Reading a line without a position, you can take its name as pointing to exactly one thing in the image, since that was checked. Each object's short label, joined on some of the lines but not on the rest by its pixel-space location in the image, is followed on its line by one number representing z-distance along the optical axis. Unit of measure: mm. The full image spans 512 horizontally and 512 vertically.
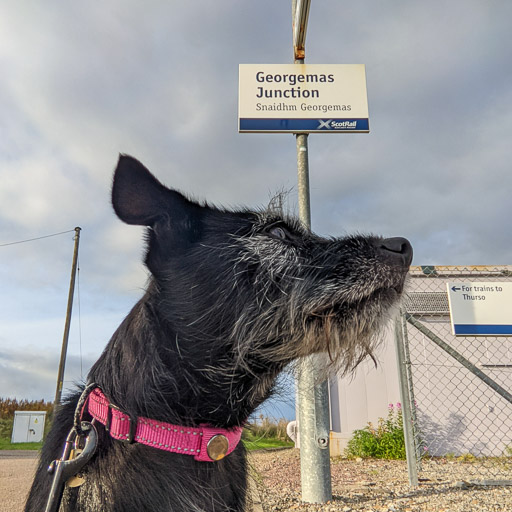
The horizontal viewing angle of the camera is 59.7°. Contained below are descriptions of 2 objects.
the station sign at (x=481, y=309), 5234
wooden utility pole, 18578
